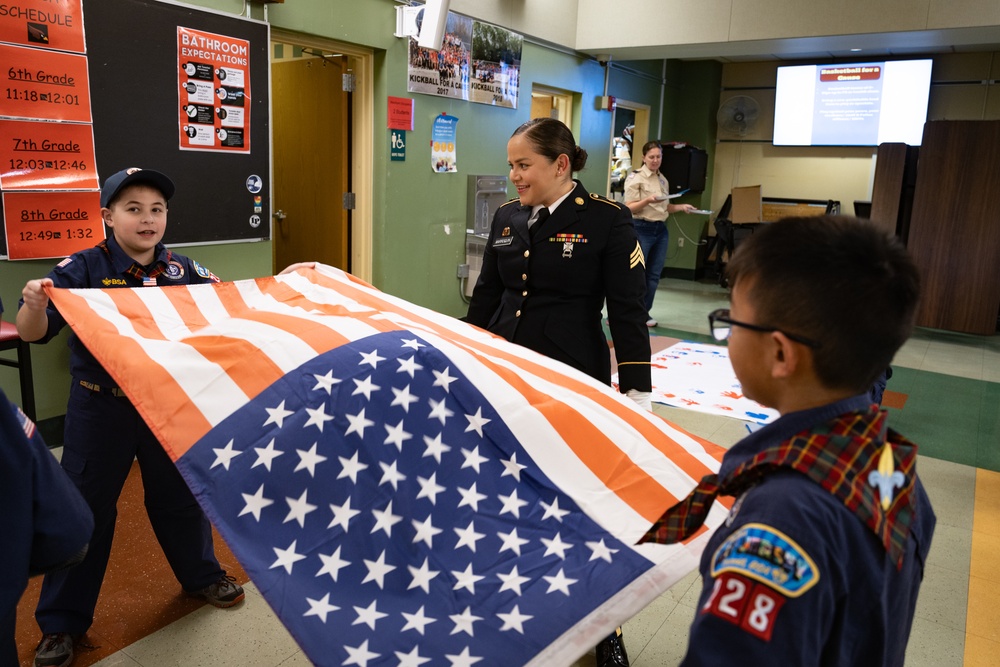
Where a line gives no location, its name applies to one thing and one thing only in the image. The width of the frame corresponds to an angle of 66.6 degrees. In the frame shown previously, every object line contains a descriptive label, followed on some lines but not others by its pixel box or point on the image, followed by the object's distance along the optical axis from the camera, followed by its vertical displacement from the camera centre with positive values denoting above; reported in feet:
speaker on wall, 16.26 +3.25
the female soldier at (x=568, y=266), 7.39 -0.81
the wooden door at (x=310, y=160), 17.63 +0.27
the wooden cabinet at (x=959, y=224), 20.92 -0.71
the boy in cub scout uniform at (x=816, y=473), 2.49 -0.98
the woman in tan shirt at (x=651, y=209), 22.34 -0.68
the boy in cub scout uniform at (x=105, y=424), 6.66 -2.27
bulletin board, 11.20 +0.94
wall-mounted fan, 32.01 +3.15
